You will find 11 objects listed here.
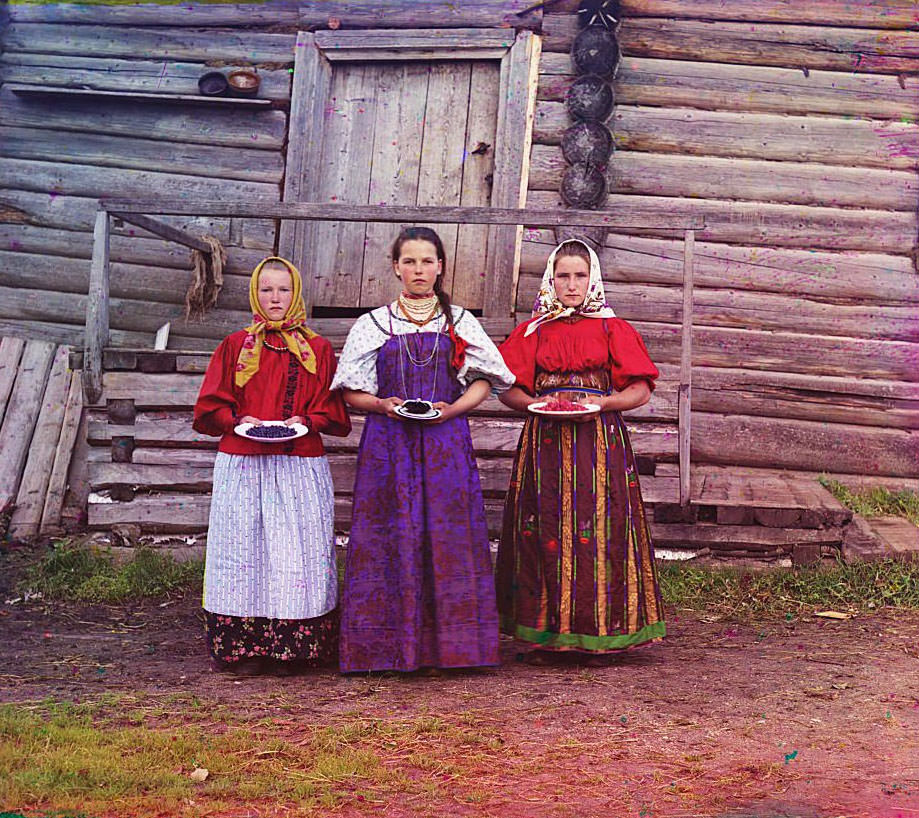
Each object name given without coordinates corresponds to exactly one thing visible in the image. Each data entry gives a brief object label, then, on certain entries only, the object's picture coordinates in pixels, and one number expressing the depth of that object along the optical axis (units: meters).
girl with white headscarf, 4.15
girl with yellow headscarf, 4.12
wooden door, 6.97
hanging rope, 6.95
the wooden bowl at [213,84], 7.09
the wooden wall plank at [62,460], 6.84
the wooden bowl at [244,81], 7.05
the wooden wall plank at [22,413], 6.90
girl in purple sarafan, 4.03
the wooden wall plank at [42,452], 6.77
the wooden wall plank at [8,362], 7.09
